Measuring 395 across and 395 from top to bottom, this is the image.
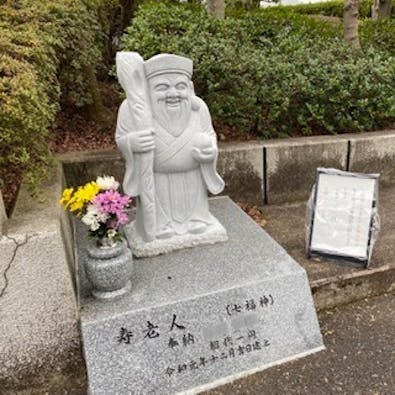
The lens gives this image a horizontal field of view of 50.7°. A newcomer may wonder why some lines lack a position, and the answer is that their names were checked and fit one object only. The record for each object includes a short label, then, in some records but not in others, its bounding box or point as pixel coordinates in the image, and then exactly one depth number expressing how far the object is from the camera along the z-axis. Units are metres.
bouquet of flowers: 2.04
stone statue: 2.43
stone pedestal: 2.06
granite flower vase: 2.09
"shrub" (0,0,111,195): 2.25
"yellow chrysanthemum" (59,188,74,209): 2.08
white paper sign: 2.82
